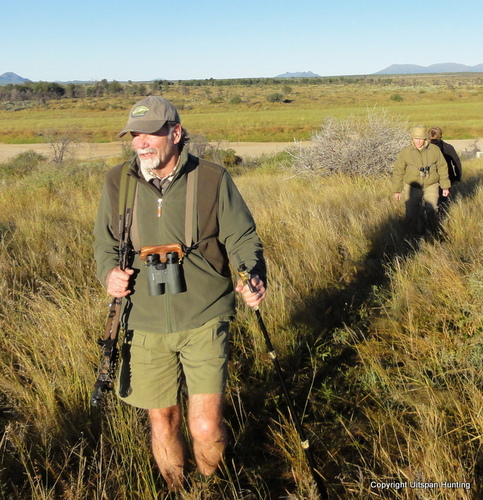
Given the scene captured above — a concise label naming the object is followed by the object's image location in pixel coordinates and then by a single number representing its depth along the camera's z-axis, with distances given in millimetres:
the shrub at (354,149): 12906
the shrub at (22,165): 16828
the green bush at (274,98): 70500
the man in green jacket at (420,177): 7637
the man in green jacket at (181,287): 2670
